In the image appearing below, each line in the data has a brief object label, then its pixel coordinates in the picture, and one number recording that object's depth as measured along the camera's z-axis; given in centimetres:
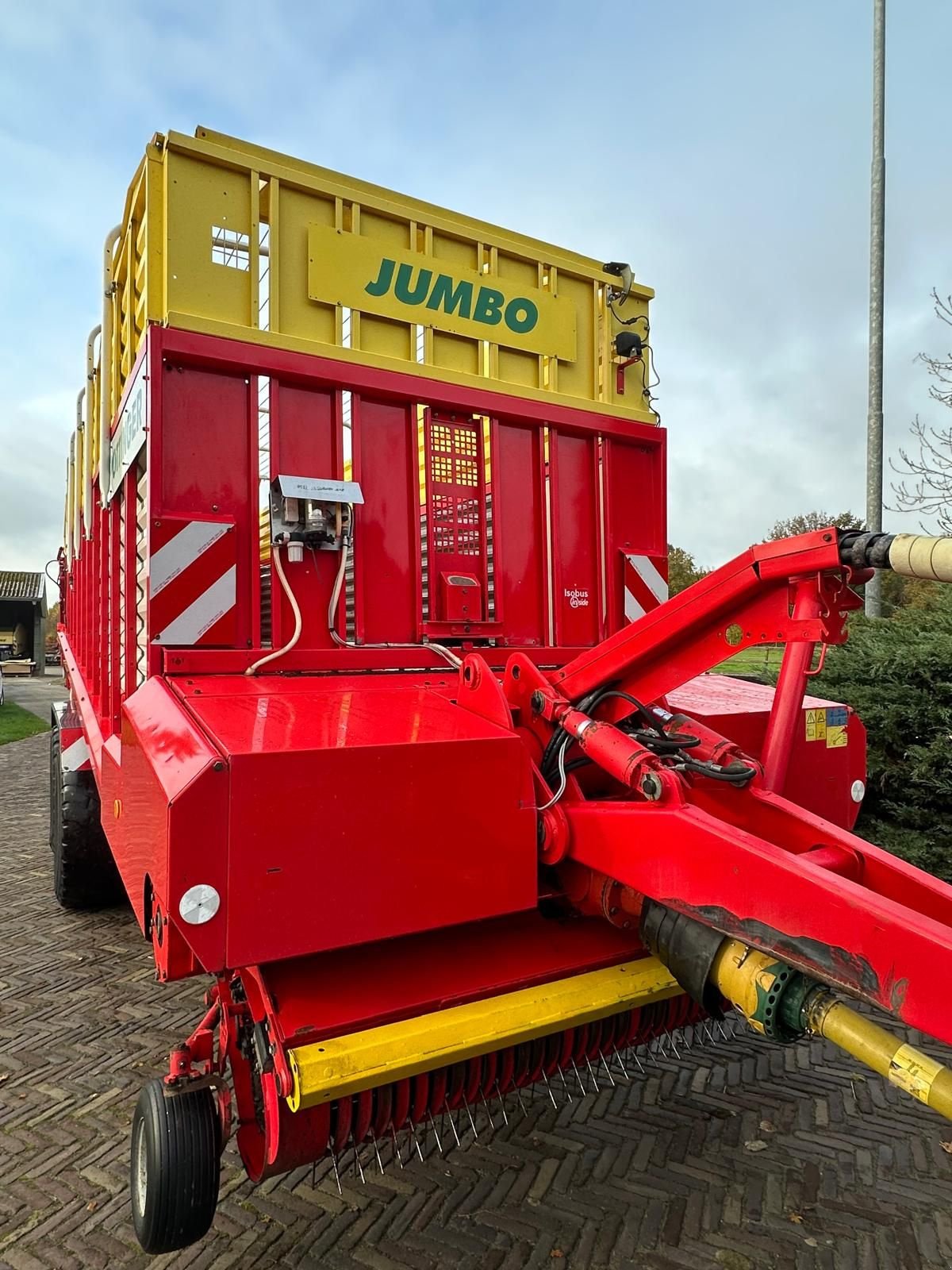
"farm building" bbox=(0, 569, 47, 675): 3341
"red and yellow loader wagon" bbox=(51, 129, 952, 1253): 183
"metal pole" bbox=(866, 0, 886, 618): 780
